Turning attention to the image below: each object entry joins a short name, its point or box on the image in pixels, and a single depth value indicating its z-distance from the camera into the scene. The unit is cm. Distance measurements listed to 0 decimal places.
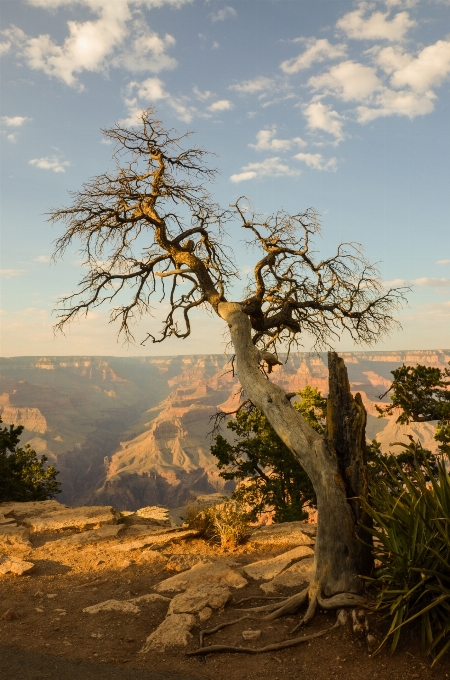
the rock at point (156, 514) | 1459
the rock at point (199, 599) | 596
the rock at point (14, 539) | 1030
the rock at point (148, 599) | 660
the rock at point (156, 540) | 988
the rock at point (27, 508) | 1372
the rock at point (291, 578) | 659
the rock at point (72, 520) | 1212
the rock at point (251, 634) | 507
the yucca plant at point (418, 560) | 426
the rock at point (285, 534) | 961
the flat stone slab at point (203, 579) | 695
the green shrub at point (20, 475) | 2009
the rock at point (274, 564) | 721
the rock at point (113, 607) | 629
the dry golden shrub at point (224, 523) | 948
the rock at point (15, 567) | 823
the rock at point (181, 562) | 807
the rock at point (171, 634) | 516
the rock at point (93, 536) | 1073
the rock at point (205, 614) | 571
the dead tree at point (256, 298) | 582
